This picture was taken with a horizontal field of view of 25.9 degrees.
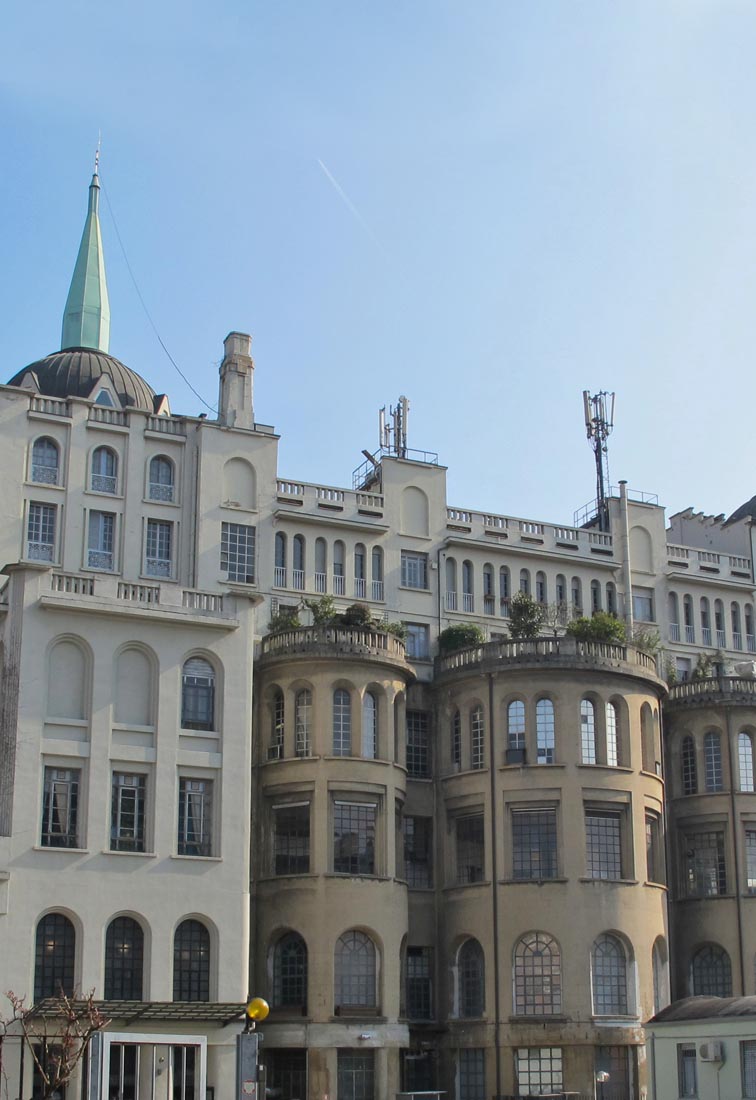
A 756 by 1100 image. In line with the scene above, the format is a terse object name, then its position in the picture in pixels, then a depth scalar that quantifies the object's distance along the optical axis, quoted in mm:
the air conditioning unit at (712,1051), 50938
